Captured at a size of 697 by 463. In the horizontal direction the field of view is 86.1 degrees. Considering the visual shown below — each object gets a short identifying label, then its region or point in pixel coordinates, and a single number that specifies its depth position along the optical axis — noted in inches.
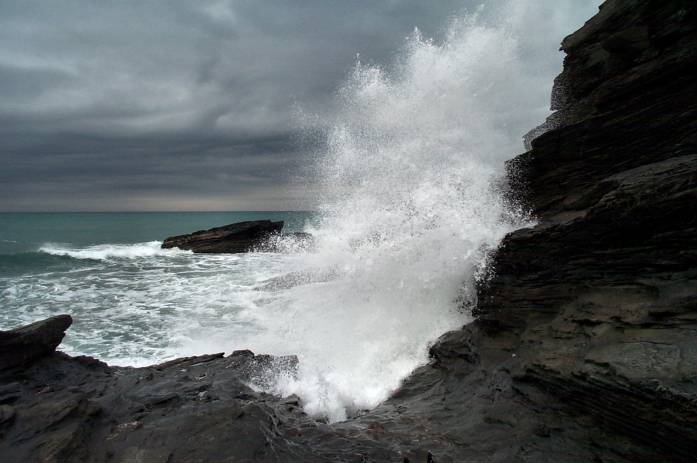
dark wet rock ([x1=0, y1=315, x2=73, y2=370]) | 211.3
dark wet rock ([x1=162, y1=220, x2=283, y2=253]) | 1180.5
